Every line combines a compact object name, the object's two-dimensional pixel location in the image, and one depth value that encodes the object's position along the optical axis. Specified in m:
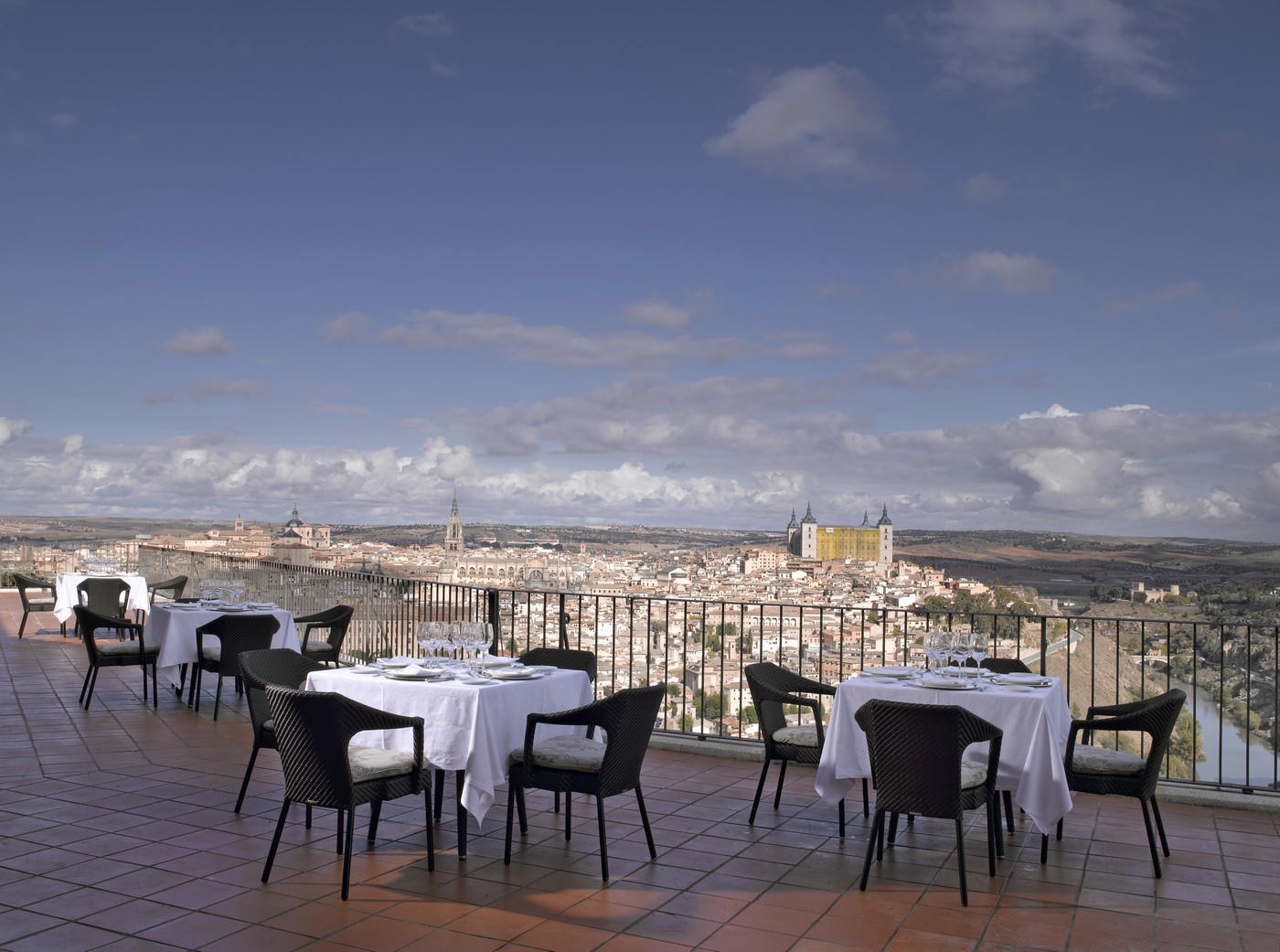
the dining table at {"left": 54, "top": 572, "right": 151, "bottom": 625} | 12.06
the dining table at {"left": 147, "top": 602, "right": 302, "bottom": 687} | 7.84
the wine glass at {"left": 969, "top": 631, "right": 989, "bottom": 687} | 5.05
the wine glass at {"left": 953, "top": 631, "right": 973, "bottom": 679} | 5.04
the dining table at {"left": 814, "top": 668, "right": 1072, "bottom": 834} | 4.33
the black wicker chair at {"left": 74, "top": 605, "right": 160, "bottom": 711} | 7.71
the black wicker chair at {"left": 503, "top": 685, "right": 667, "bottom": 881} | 4.06
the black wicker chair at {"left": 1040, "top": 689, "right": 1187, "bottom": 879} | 4.35
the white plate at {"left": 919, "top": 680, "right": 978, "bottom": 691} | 4.66
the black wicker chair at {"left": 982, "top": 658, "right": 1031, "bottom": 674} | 5.68
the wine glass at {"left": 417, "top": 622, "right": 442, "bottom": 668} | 4.86
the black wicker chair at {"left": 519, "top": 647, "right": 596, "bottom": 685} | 5.43
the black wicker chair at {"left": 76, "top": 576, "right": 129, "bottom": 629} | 10.53
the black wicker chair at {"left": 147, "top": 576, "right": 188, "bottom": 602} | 11.17
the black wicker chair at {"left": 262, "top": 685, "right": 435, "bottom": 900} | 3.74
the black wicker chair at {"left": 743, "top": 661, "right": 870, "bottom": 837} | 4.95
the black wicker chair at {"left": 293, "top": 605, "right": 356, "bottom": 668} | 8.44
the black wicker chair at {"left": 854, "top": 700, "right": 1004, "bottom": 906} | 3.91
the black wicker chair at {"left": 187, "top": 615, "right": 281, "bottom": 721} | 7.36
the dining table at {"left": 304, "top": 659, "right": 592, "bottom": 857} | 4.19
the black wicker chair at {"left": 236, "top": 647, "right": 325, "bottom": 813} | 4.55
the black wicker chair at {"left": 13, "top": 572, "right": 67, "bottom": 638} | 11.67
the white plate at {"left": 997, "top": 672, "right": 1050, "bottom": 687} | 4.84
